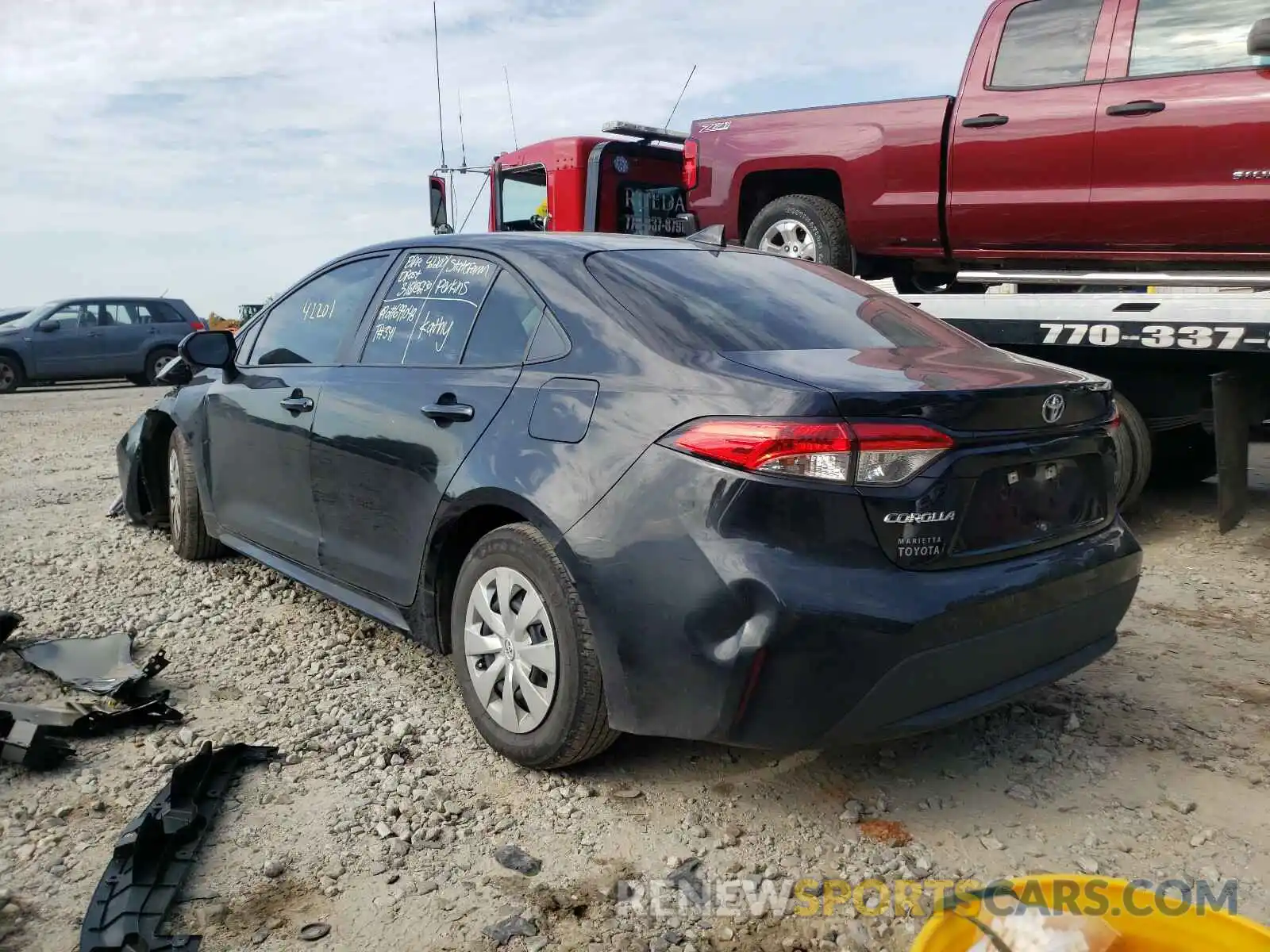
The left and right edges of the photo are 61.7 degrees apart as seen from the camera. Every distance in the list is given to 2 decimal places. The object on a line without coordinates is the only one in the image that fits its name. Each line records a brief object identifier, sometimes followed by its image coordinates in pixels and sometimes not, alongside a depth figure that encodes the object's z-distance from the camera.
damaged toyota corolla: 2.41
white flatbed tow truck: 4.87
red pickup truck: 5.23
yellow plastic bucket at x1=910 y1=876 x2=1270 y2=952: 1.89
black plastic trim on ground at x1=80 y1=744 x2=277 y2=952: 2.21
